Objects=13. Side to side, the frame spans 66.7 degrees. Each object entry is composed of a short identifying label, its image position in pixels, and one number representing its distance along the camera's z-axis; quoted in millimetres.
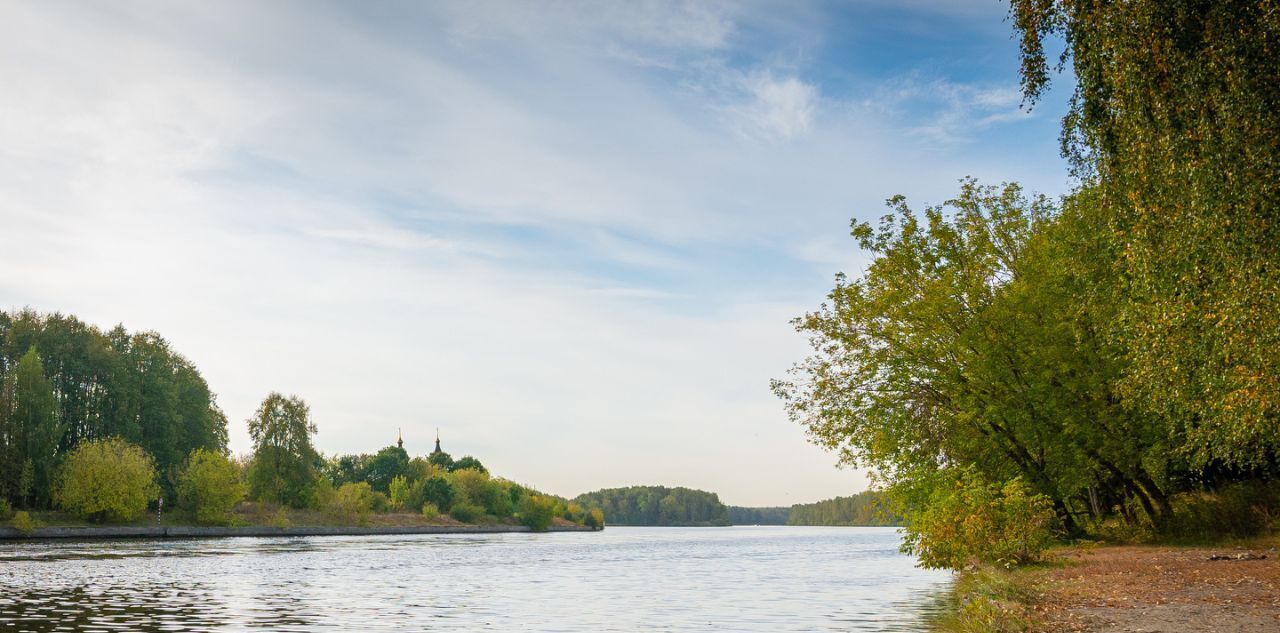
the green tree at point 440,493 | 165125
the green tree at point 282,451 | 114375
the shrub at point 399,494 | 154875
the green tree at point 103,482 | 87812
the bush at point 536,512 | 189750
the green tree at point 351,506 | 126062
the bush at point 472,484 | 174912
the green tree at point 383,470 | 176750
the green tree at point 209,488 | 101938
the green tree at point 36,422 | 88375
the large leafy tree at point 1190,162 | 14500
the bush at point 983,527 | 29125
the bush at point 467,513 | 168250
